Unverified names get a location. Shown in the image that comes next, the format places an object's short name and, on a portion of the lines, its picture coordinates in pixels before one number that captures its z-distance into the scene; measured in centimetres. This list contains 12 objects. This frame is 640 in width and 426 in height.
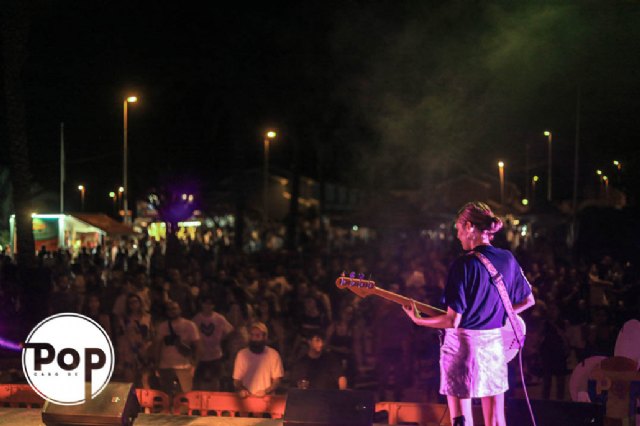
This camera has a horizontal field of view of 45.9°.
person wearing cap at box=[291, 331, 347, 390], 776
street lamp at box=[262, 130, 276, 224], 3670
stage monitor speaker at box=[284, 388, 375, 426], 528
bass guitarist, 430
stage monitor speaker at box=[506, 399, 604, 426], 535
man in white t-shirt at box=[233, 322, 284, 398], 769
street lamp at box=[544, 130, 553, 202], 4725
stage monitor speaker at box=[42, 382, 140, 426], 525
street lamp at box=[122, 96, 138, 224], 2688
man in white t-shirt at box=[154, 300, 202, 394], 837
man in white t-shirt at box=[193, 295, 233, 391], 891
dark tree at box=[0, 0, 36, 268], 1259
